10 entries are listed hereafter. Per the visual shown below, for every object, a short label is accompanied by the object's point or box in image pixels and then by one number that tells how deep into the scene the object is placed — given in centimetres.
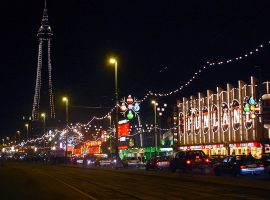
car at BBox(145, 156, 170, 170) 4916
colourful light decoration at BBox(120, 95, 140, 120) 5512
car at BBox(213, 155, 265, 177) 3303
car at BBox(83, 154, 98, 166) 7369
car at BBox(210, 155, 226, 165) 4498
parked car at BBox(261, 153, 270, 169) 3471
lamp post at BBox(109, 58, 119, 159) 5102
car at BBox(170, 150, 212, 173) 4062
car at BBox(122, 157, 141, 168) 6252
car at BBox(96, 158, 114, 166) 6744
